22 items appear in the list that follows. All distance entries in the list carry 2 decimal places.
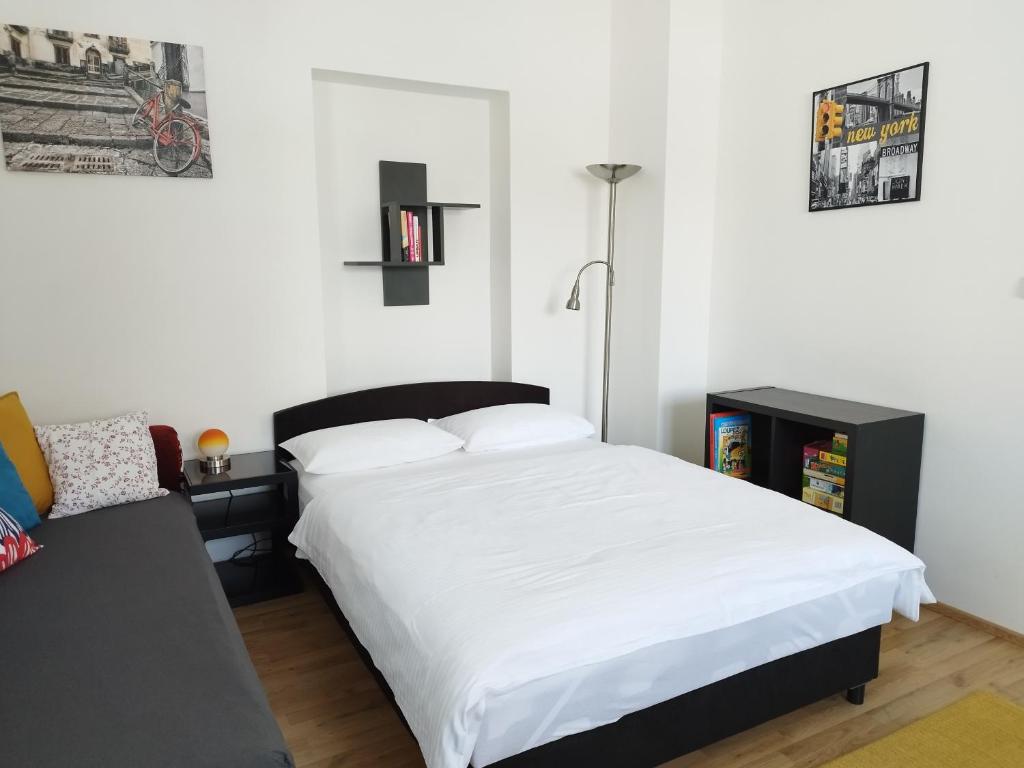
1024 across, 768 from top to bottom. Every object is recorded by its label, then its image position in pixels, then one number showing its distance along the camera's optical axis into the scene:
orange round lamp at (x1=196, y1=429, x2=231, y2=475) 2.77
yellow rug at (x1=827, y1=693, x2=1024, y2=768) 1.86
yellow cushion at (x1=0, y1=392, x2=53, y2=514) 2.33
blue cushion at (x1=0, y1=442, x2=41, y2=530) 2.13
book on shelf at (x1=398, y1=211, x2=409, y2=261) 3.32
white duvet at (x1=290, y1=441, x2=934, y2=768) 1.52
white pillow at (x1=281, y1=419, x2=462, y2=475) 2.78
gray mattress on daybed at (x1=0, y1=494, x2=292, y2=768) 1.23
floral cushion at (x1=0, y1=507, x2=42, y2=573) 1.93
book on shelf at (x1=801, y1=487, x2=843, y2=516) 2.68
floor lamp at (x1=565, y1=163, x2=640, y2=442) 3.38
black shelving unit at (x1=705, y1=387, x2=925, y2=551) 2.58
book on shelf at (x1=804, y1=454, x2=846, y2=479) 2.69
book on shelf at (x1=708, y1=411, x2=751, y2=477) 3.17
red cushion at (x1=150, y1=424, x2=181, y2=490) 2.79
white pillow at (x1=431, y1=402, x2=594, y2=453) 3.10
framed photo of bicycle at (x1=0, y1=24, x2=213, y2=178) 2.57
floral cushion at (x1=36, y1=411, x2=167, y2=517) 2.40
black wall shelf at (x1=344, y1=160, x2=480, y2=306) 3.30
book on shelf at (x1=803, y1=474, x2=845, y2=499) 2.69
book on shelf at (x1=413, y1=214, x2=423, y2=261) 3.35
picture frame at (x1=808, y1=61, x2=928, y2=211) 2.68
